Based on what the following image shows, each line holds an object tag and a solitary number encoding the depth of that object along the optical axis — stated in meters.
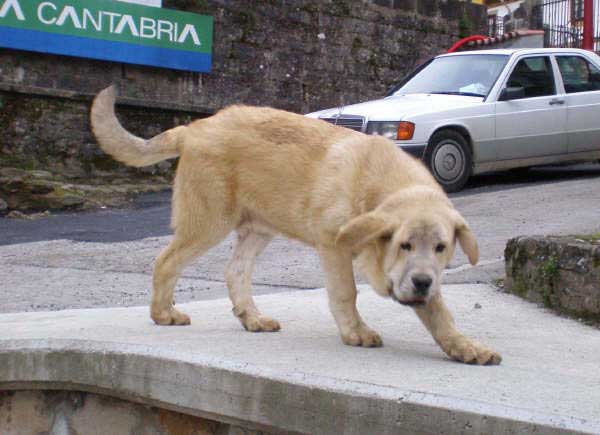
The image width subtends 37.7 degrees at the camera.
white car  10.92
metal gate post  17.78
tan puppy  3.95
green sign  13.16
